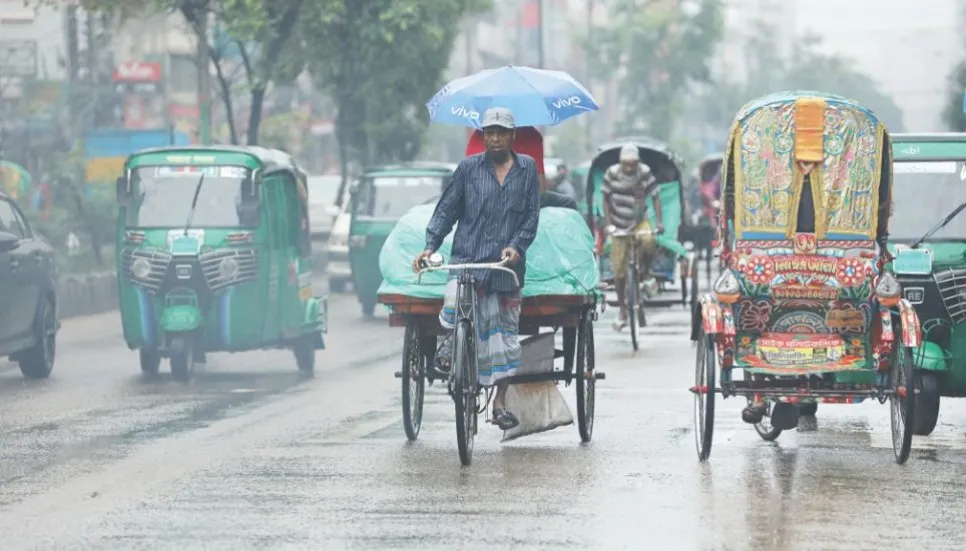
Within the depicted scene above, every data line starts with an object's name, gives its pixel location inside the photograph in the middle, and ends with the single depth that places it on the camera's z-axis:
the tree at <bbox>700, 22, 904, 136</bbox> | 123.25
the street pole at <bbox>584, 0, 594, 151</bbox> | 77.71
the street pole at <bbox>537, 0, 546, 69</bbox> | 62.41
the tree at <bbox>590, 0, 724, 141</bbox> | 82.50
